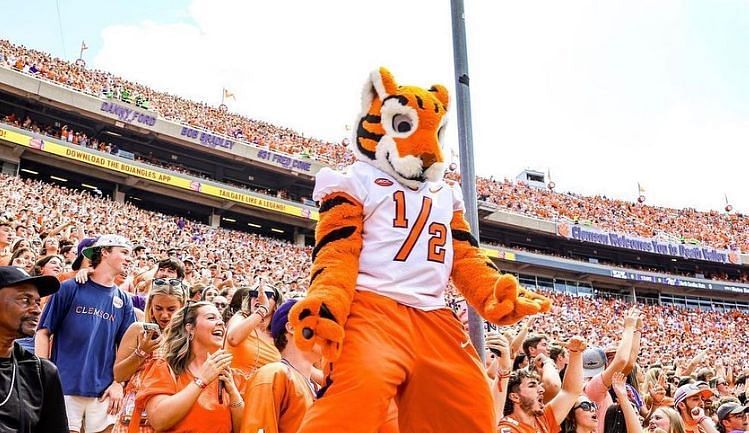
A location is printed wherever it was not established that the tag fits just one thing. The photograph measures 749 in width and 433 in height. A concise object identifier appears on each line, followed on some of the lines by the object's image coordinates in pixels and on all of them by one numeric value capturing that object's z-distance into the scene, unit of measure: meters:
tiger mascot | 2.39
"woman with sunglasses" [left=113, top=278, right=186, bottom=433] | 3.52
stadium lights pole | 2.87
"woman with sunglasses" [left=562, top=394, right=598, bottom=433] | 4.47
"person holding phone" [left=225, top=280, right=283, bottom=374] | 4.22
